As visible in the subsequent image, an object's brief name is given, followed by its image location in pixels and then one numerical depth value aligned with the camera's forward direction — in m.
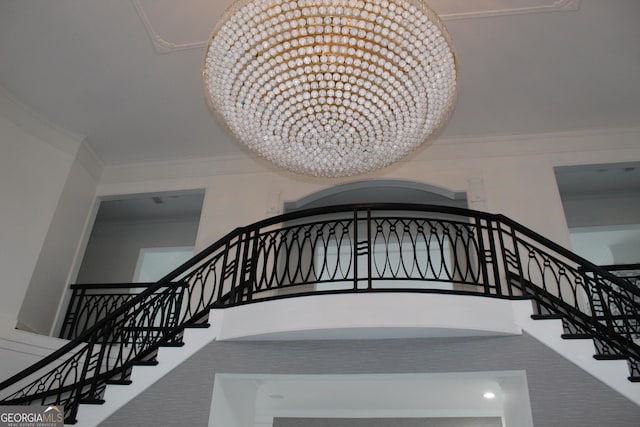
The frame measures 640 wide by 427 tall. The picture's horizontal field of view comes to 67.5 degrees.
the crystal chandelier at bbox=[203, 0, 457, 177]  2.53
